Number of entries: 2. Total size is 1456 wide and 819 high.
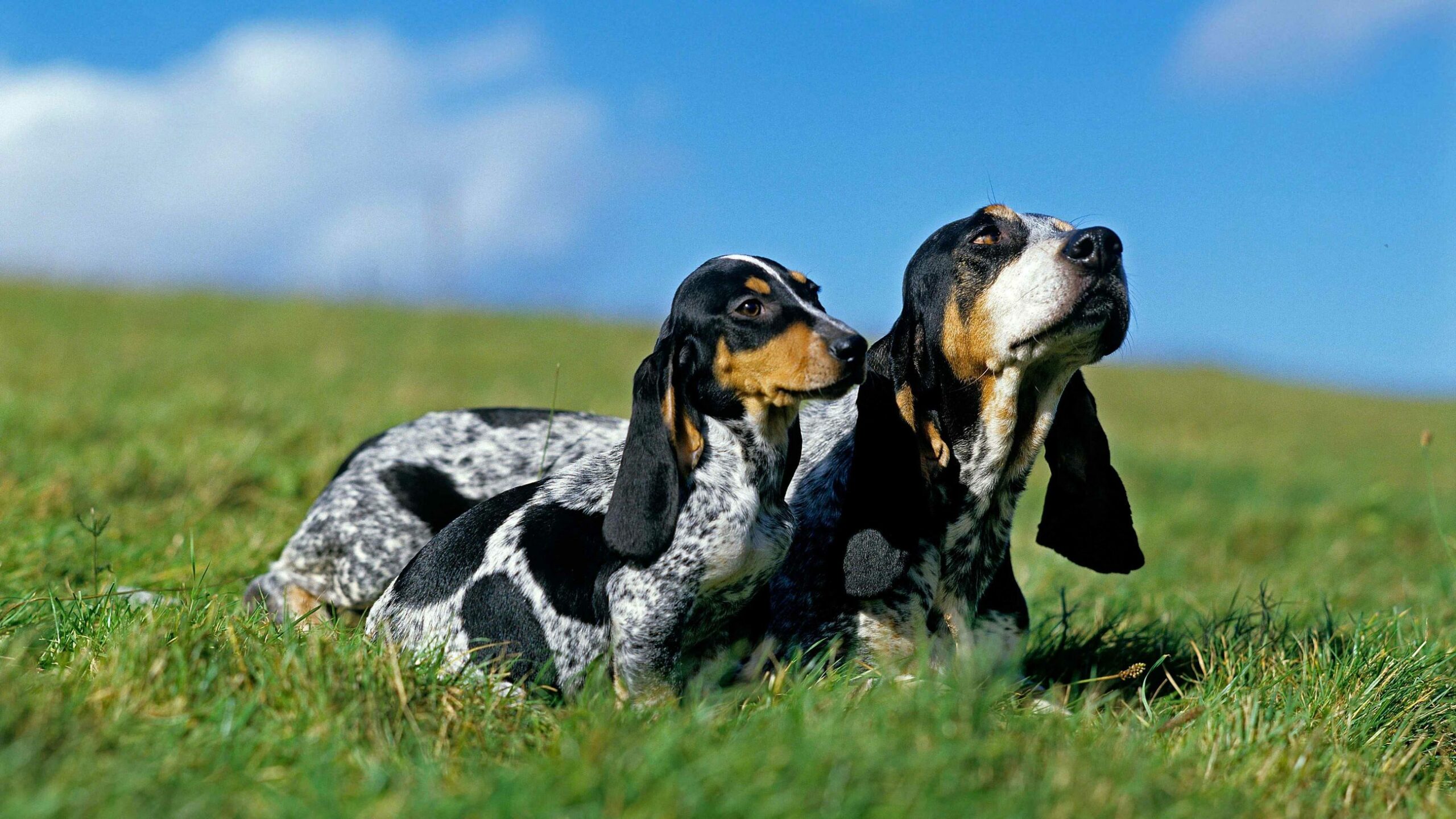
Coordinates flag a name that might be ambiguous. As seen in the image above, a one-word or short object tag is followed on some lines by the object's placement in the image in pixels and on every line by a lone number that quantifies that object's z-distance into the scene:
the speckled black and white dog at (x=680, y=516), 3.88
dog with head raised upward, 4.16
